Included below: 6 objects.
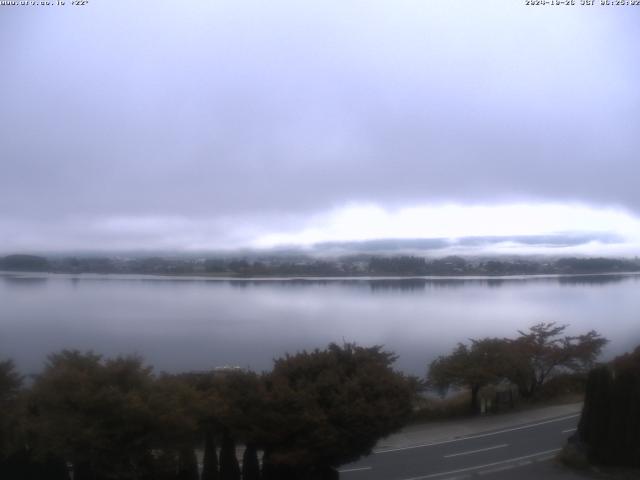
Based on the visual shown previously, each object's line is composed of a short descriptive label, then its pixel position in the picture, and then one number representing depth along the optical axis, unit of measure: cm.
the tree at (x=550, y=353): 2547
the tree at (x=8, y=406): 1020
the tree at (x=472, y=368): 2312
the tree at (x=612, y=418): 1397
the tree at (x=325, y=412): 1130
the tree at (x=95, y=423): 989
